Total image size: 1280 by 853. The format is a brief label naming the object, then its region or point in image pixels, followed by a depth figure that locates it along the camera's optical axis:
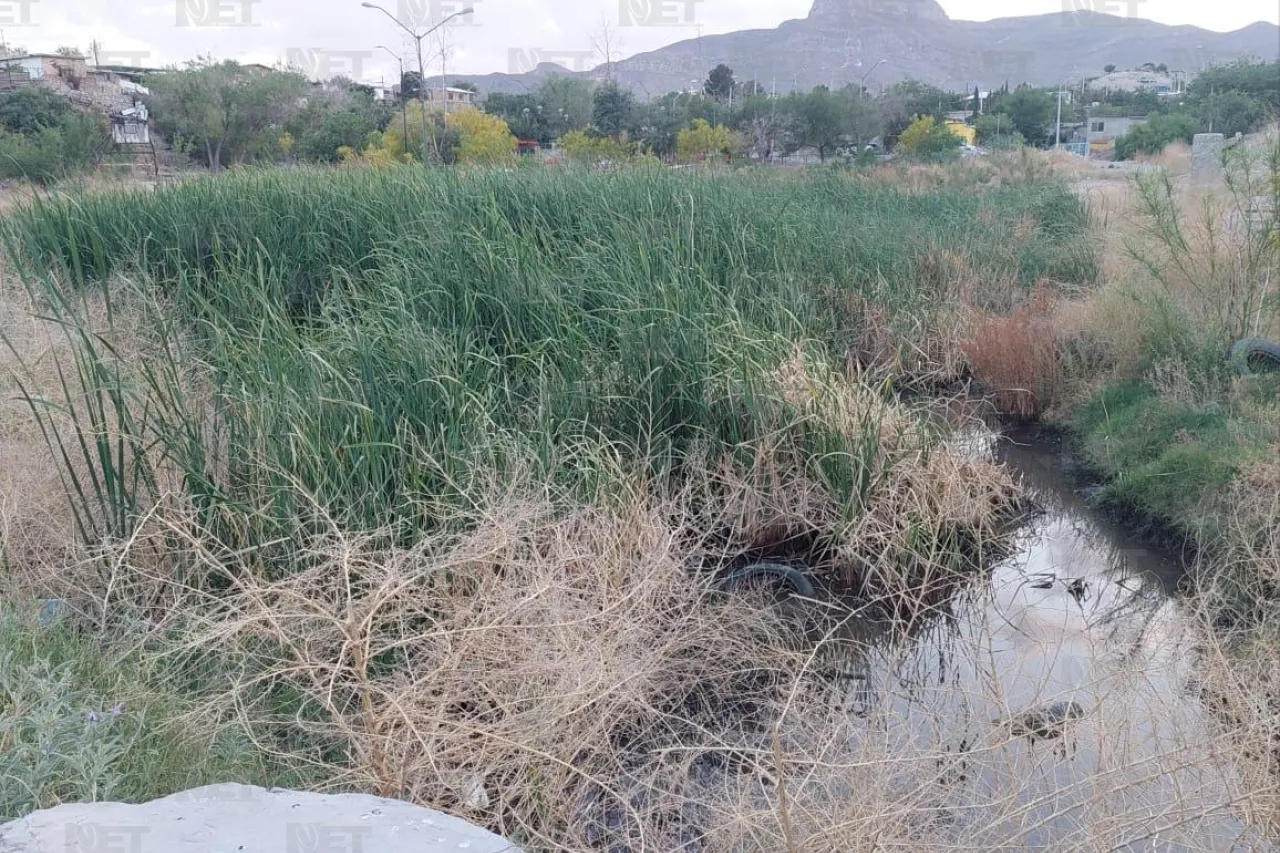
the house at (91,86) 14.83
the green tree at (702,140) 20.66
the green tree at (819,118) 29.77
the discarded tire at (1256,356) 5.71
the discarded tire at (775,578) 4.26
